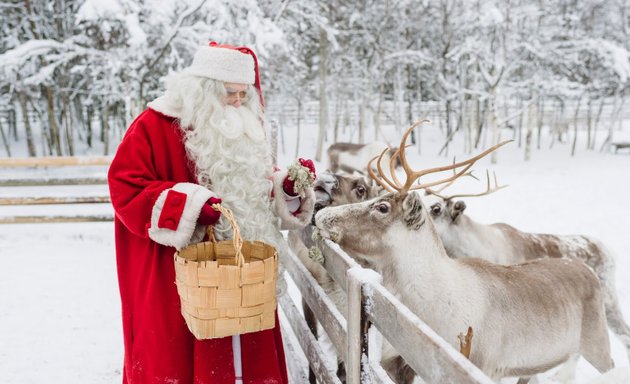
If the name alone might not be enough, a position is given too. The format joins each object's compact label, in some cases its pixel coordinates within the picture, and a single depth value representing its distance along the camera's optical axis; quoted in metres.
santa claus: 2.18
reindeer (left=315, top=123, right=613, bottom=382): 2.91
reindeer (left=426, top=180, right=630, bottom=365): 4.98
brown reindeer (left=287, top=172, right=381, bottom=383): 3.70
